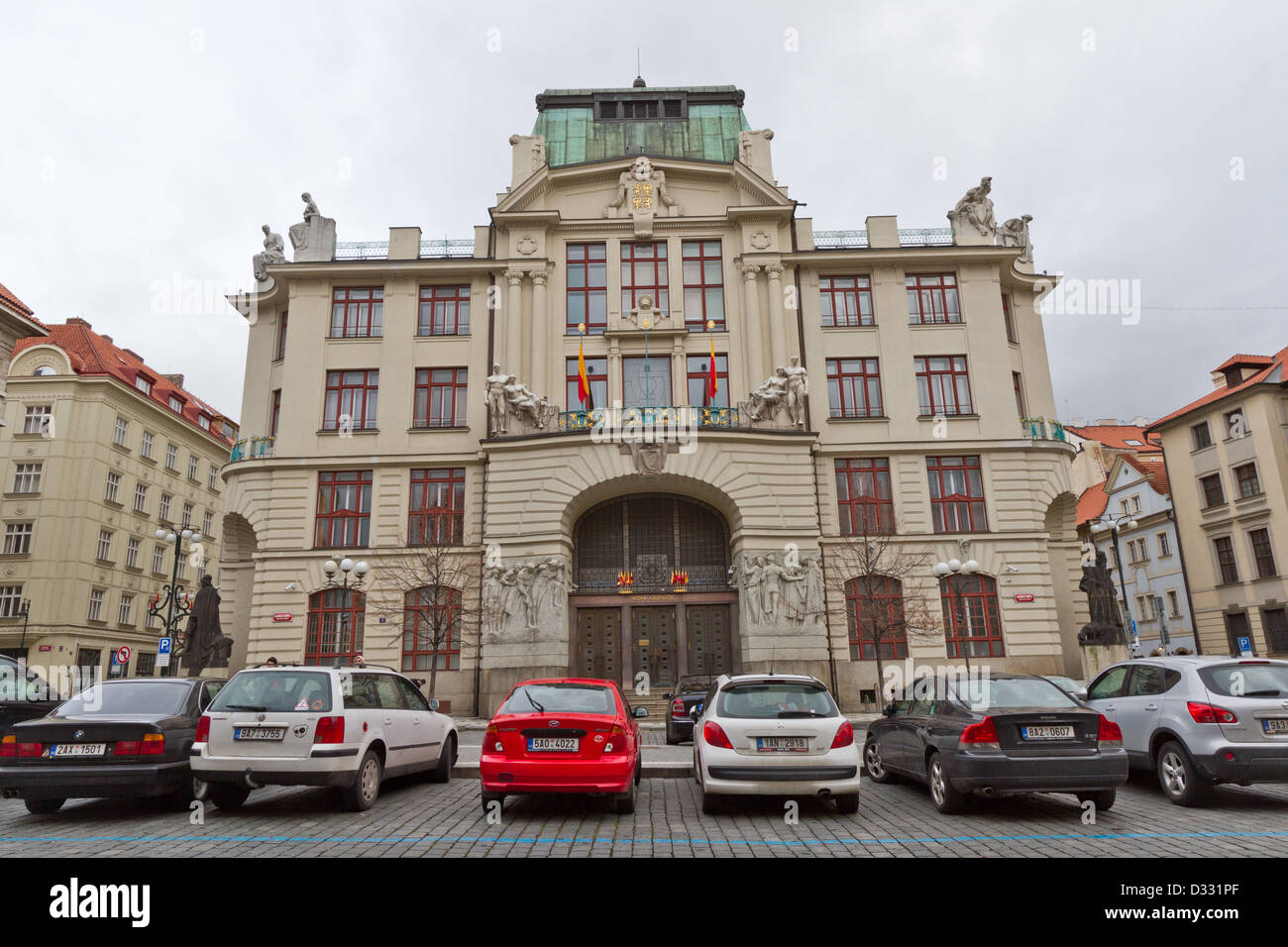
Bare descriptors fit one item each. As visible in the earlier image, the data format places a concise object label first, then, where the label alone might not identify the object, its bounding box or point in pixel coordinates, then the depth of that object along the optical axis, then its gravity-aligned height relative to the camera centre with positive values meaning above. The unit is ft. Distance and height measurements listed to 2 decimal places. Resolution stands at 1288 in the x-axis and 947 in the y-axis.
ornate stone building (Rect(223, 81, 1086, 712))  83.51 +25.44
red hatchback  27.78 -3.24
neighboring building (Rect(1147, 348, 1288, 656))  123.54 +23.87
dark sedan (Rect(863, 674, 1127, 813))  27.37 -3.35
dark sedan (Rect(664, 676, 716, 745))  57.16 -4.05
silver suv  28.76 -2.88
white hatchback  28.04 -3.39
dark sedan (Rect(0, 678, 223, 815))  28.63 -3.01
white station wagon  28.50 -2.50
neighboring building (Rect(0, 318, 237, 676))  131.95 +29.99
